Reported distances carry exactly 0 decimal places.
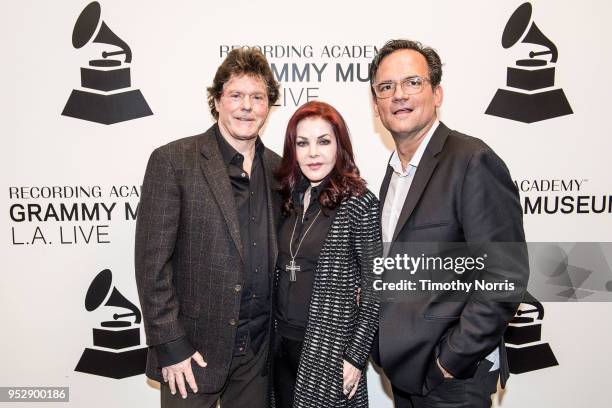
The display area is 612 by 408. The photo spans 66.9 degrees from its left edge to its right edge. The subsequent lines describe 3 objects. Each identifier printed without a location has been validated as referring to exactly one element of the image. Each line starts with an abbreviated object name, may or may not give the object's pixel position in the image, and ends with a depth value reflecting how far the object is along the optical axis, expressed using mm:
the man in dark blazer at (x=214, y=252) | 1747
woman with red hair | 1756
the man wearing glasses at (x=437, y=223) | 1507
